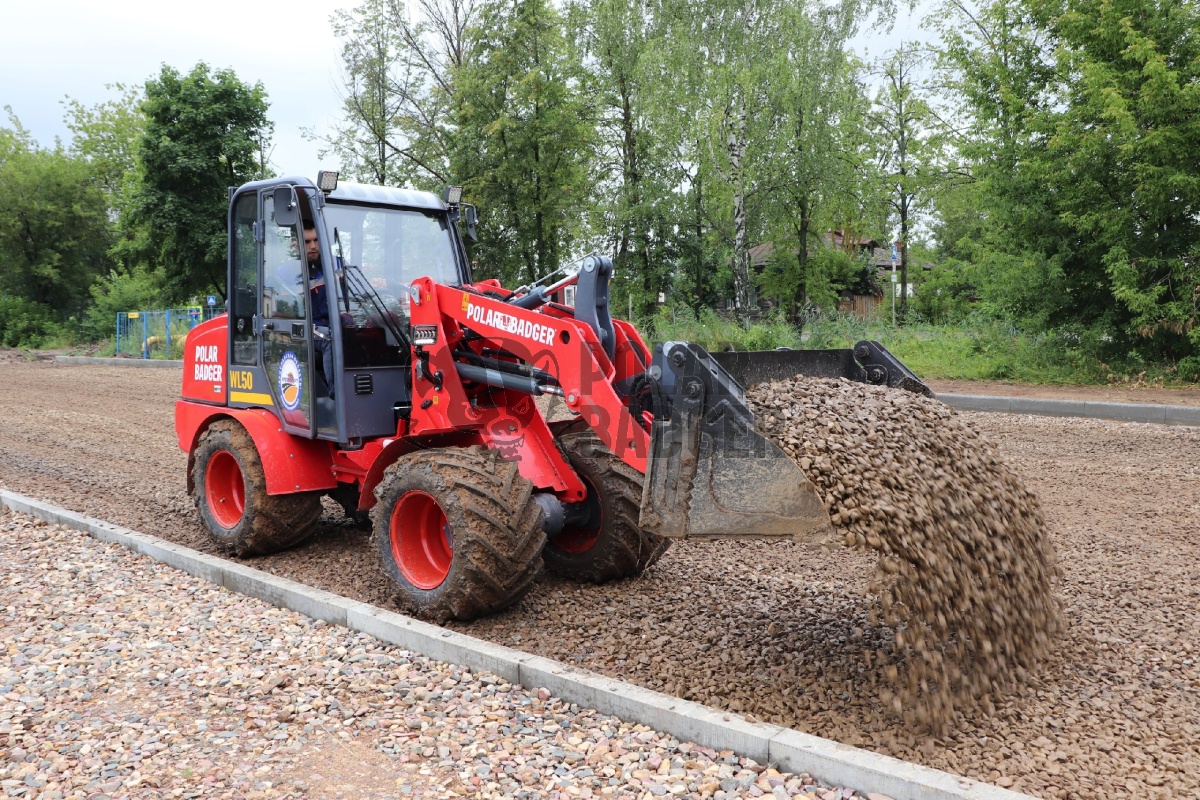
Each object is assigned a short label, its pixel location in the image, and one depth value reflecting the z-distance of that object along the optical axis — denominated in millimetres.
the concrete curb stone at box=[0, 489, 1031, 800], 3164
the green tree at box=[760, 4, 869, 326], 24641
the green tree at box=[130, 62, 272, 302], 29453
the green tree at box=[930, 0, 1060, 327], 15688
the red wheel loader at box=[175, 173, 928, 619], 4227
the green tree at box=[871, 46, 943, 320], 34281
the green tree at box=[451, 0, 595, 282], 23375
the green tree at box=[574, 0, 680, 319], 24594
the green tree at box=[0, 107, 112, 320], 42406
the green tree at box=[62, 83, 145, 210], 49438
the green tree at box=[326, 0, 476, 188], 29562
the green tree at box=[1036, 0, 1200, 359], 13844
